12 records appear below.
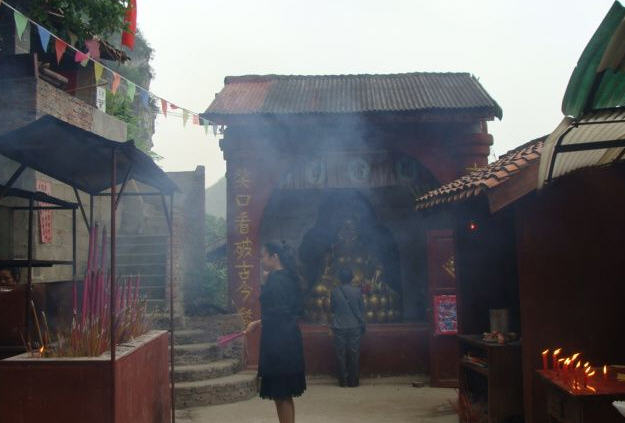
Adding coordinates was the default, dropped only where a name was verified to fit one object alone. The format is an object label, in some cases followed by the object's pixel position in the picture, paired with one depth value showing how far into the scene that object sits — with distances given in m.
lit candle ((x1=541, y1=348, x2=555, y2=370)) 5.93
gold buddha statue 13.12
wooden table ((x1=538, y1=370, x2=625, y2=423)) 4.88
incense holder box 5.07
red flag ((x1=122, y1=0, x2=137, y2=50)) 13.20
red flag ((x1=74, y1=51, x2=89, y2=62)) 10.20
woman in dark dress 6.37
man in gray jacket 11.05
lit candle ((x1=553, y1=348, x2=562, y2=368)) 5.80
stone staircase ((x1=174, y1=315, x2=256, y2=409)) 9.48
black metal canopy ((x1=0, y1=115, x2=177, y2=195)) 5.43
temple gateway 11.89
